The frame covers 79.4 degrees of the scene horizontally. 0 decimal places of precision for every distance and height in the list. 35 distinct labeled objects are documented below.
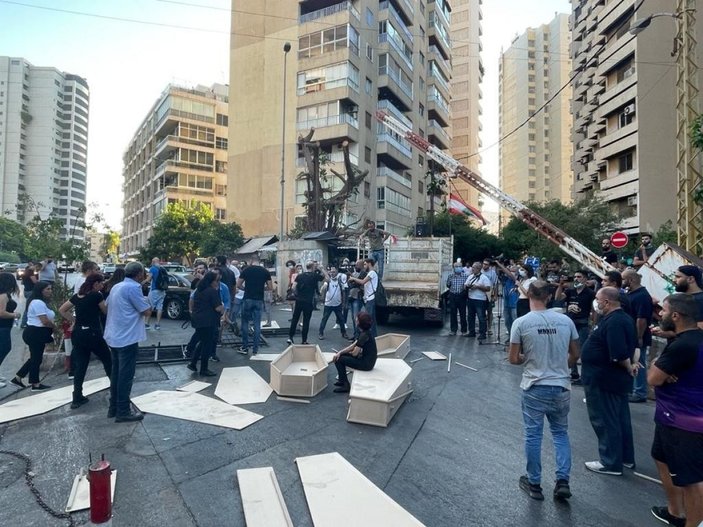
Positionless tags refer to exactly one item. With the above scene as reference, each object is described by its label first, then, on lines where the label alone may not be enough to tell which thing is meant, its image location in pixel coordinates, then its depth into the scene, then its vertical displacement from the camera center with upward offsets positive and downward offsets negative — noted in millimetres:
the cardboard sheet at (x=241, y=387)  5793 -1762
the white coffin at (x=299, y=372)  5902 -1573
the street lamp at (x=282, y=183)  22631 +4938
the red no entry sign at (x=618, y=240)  12716 +1006
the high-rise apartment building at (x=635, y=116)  32531 +12894
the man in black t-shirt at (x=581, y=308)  7074 -599
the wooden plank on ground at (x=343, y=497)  3078 -1815
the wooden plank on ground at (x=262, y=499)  3036 -1798
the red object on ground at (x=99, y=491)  2955 -1588
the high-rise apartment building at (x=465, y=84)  72375 +32539
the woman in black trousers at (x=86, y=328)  5316 -783
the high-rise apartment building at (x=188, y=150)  52281 +14937
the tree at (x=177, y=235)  37406 +2872
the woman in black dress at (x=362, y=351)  5973 -1169
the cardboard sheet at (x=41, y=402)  5156 -1799
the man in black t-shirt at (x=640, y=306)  5320 -410
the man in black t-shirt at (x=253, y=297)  8461 -576
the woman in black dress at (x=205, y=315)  6988 -804
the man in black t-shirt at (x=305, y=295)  9062 -564
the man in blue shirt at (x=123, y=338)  4992 -844
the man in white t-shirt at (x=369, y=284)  9375 -322
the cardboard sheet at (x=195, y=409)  4992 -1789
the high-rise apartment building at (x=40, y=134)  93875 +30476
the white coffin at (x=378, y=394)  4949 -1495
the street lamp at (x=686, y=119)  10766 +4055
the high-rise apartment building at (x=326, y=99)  35094 +15395
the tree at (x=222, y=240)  32125 +2192
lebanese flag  21050 +3208
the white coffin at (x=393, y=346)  7969 -1505
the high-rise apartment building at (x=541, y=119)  84312 +31247
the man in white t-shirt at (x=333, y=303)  10281 -818
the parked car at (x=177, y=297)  12672 -903
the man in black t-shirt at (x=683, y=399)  2807 -853
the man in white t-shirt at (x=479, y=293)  10234 -535
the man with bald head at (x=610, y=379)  3799 -984
